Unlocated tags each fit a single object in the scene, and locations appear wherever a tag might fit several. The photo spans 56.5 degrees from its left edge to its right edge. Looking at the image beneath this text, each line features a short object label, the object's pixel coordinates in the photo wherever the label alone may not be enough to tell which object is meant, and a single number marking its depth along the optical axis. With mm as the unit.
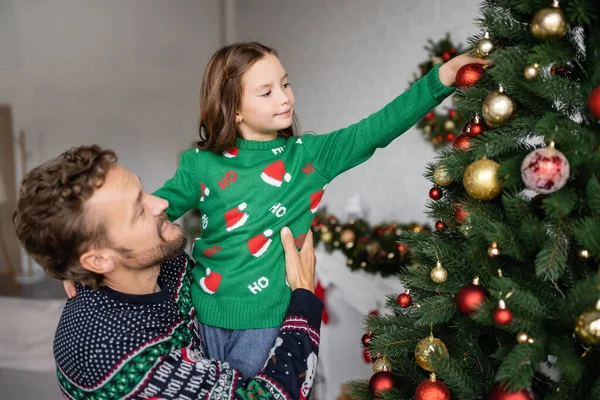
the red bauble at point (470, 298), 899
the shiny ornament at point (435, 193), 1153
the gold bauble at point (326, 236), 3143
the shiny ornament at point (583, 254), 846
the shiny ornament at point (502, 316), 832
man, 1141
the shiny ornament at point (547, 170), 801
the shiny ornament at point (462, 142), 1051
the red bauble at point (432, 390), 932
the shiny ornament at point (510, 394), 815
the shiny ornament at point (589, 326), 757
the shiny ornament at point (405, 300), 1155
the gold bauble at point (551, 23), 829
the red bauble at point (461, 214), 982
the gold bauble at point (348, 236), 2971
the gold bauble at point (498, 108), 918
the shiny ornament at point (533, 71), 868
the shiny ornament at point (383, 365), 1149
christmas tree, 811
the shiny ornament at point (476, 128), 1021
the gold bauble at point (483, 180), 898
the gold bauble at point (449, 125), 2557
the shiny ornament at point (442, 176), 1029
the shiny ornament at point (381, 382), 1078
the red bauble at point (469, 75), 1040
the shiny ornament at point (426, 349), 973
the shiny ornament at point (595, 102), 793
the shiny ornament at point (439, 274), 1034
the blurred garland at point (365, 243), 2650
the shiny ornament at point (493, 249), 901
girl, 1387
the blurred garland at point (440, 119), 2564
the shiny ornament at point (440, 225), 1146
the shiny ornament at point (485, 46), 981
